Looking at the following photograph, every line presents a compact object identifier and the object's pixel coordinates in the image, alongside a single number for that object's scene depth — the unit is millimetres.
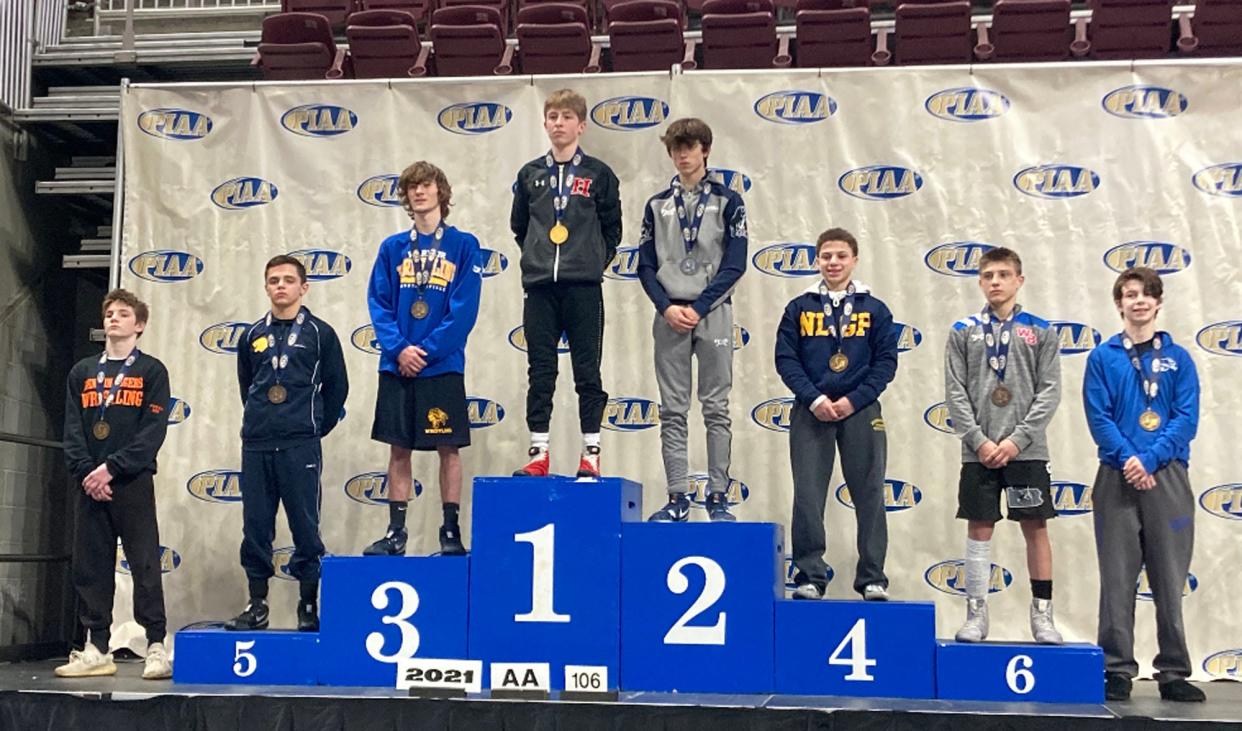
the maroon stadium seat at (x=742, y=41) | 6785
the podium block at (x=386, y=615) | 4367
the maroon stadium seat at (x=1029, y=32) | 6500
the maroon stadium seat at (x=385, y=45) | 7051
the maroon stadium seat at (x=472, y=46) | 6957
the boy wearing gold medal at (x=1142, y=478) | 4480
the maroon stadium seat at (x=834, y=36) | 6590
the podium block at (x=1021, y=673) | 4145
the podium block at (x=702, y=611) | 4254
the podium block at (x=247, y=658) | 4453
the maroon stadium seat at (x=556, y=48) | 6949
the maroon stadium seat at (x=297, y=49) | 7004
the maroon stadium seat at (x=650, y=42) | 6836
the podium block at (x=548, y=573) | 4293
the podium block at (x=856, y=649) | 4211
